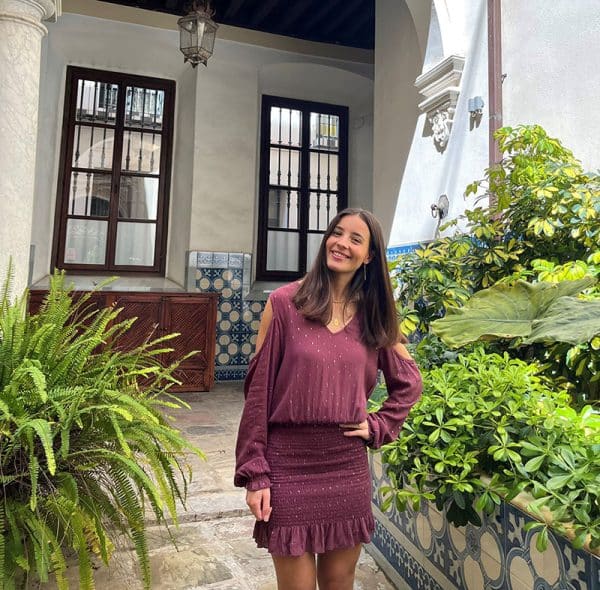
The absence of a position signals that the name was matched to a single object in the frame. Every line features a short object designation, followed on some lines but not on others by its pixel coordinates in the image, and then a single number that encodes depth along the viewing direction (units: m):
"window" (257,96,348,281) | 6.93
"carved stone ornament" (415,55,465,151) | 3.09
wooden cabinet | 5.46
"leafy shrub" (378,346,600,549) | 1.27
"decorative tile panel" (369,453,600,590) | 1.29
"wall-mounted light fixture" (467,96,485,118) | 2.90
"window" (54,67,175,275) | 6.14
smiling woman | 1.25
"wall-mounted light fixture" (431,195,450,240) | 3.19
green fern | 1.50
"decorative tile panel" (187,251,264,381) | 6.23
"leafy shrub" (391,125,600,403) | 2.04
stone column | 2.93
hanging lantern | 4.46
